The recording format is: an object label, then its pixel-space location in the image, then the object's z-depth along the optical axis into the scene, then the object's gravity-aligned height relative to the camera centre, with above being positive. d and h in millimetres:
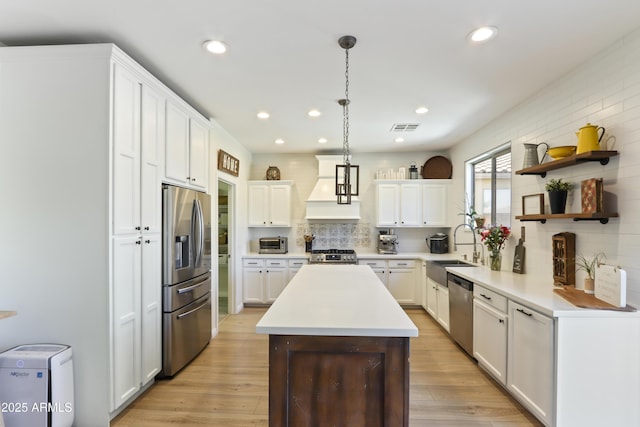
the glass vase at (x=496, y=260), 3367 -494
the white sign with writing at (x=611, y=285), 1890 -441
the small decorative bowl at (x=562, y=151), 2396 +514
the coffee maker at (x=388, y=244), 5113 -474
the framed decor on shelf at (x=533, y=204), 2814 +115
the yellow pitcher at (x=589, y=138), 2170 +560
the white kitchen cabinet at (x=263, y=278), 4938 -1016
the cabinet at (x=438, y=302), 3762 -1140
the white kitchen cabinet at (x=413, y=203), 5145 +213
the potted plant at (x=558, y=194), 2494 +179
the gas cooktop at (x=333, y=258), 4641 -648
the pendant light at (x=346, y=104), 2051 +1141
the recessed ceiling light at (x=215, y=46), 2094 +1179
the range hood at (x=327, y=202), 5133 +225
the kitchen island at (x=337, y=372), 1487 -778
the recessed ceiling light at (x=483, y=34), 1945 +1182
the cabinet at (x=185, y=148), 2768 +670
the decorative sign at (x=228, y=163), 3940 +715
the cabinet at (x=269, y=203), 5254 +211
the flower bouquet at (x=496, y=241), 3312 -275
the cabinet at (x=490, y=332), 2502 -1024
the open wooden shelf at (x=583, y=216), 2085 +0
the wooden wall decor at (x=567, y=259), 2473 -348
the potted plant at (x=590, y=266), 2217 -382
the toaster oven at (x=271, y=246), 5191 -520
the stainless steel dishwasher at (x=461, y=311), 3096 -1022
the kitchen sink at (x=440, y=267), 3857 -682
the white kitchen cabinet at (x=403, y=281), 4824 -1030
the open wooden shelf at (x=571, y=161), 2098 +414
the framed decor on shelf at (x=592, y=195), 2141 +149
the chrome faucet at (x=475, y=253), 3961 -495
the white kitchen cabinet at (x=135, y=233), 2125 -137
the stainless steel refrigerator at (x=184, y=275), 2697 -572
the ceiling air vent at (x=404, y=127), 3904 +1162
